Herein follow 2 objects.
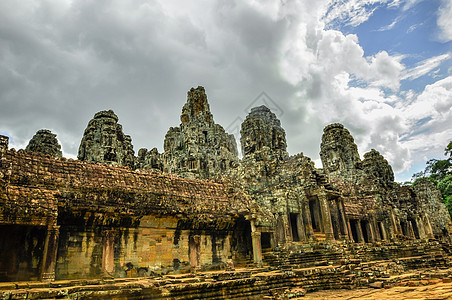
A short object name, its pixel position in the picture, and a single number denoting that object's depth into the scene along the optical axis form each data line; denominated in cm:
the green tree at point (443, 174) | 4225
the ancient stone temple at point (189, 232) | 990
